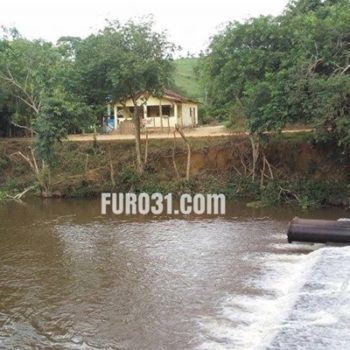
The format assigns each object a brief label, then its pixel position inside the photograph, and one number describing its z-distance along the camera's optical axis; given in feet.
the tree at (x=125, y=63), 79.66
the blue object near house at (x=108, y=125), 121.84
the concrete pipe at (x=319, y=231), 44.55
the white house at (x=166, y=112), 122.01
